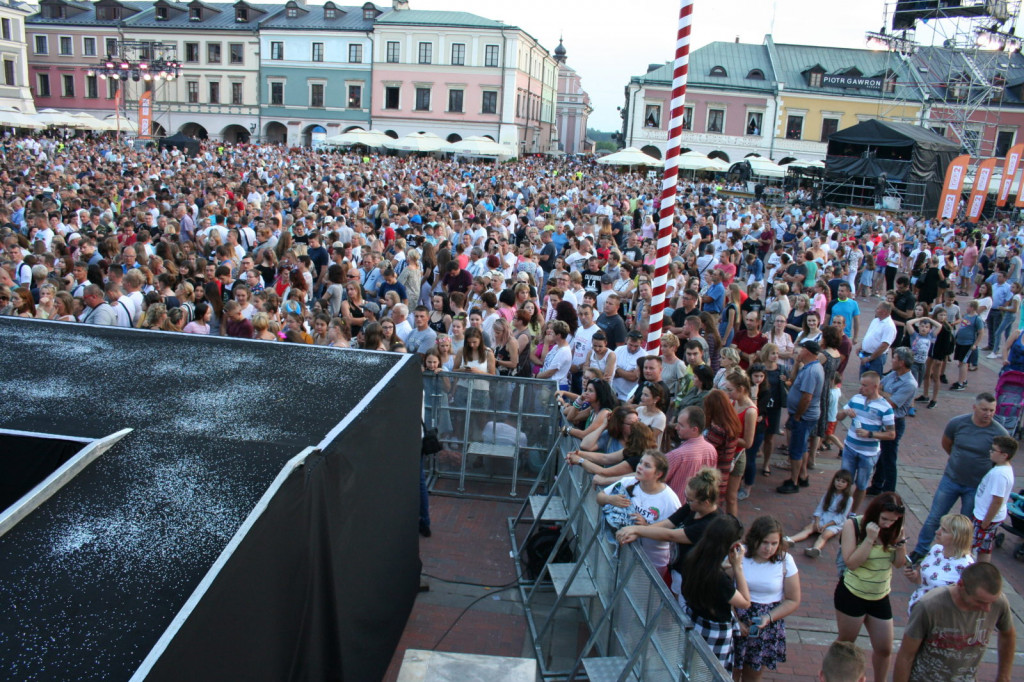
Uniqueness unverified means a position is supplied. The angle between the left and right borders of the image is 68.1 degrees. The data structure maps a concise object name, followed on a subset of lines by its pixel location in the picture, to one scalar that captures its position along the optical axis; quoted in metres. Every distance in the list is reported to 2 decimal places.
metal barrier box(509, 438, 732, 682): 3.68
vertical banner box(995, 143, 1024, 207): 22.97
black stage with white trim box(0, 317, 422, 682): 2.53
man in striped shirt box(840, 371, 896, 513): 6.52
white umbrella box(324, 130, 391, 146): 34.71
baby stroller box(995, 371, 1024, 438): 8.27
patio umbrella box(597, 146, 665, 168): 30.28
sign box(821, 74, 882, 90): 49.62
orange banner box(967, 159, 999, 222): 23.30
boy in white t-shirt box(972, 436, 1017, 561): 5.38
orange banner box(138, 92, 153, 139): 33.22
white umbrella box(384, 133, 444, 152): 35.06
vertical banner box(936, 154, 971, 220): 22.44
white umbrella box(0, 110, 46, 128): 33.18
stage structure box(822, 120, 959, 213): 30.94
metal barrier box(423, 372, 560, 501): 7.22
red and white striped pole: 5.96
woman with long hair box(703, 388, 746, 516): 5.95
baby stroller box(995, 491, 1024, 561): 6.49
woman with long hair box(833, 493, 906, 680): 4.56
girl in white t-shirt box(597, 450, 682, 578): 4.64
